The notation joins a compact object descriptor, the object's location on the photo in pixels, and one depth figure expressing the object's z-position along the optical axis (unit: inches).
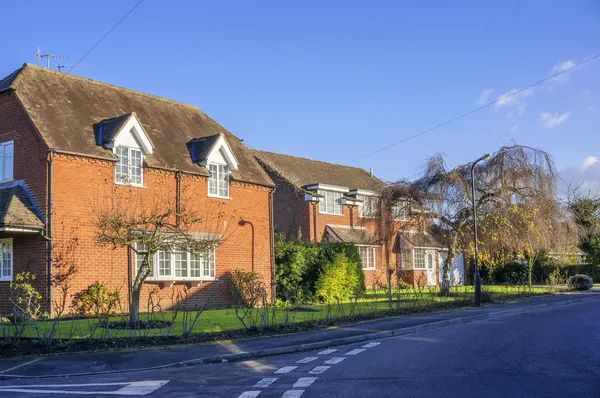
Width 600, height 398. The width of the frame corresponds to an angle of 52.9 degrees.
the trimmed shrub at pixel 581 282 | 1398.9
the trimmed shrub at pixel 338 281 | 1036.5
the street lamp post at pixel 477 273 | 951.6
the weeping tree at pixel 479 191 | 1100.5
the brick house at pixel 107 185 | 763.4
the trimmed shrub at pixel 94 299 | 761.3
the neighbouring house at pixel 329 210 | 1379.2
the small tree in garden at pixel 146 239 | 602.2
